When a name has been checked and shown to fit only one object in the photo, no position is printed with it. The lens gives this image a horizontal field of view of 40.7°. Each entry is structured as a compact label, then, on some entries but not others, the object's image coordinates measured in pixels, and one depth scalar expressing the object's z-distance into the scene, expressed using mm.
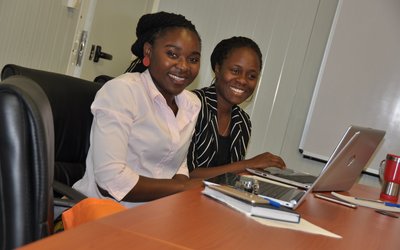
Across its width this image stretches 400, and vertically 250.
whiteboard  3422
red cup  2084
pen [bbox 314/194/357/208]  1761
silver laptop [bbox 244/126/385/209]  1462
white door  3275
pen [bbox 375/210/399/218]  1733
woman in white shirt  1655
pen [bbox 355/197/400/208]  1954
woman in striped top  2223
